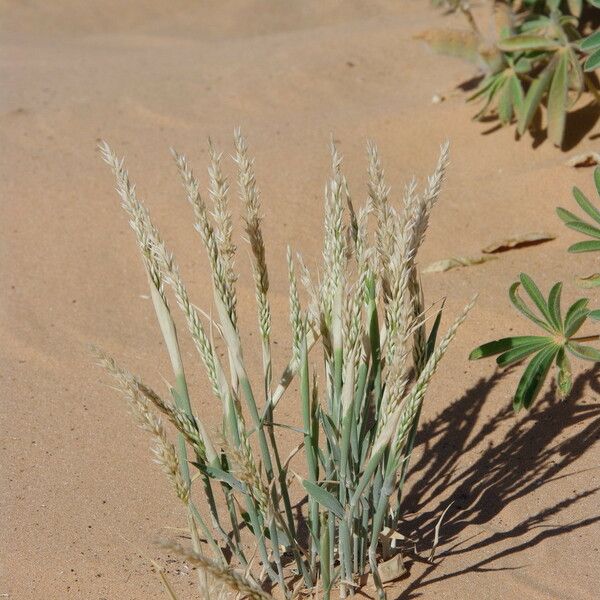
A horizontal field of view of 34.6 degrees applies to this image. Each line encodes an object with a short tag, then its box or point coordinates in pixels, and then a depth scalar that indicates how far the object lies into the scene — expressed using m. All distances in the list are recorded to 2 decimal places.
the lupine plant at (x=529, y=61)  3.61
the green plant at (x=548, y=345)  2.22
